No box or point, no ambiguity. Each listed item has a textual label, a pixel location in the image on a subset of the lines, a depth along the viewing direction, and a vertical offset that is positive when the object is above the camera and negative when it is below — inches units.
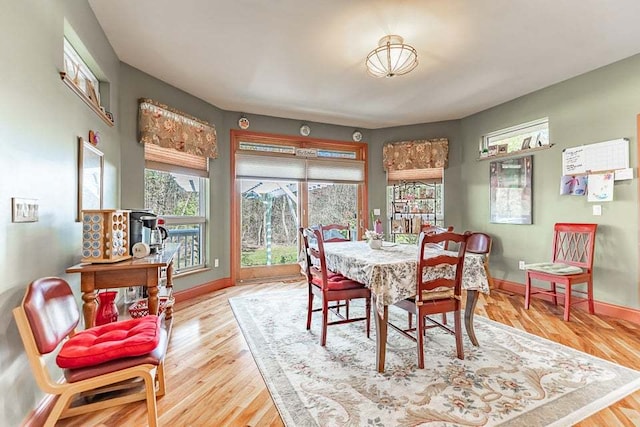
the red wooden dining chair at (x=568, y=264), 125.1 -21.9
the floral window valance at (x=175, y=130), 134.6 +39.6
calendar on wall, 125.3 +24.7
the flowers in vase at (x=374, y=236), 115.5 -8.3
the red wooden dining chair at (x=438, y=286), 84.0 -20.4
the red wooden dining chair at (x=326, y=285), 99.8 -23.8
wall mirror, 86.4 +11.2
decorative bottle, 87.1 -27.3
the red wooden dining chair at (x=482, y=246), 175.8 -18.7
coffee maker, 94.9 -5.3
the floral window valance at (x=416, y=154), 201.3 +39.6
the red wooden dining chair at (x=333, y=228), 132.9 -6.7
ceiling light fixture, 108.0 +57.7
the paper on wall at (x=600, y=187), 128.6 +11.4
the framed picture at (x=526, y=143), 164.4 +38.0
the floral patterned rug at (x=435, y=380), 66.8 -43.1
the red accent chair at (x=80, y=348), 51.3 -25.9
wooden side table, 75.4 -16.4
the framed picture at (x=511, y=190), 161.9 +13.1
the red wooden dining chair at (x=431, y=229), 121.3 -6.3
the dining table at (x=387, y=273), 83.9 -17.5
